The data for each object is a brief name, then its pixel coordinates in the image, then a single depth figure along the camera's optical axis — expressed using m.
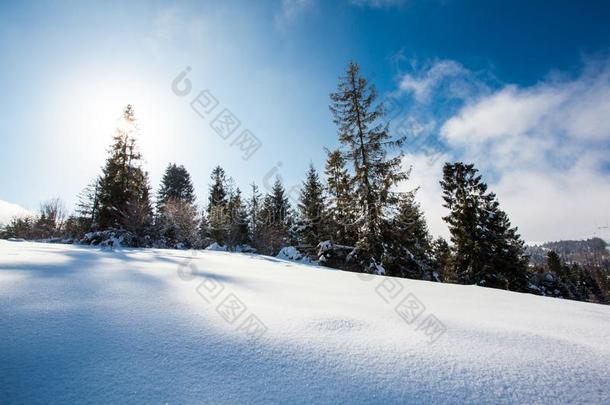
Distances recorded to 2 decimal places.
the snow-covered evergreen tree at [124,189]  18.58
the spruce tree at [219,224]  23.62
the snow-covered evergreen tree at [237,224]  23.45
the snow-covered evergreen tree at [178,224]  20.56
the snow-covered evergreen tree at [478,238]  19.08
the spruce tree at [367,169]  13.20
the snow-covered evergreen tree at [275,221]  23.53
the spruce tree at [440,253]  29.41
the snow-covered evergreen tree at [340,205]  14.72
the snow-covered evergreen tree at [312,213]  20.70
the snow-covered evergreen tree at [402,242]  13.29
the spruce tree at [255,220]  24.61
